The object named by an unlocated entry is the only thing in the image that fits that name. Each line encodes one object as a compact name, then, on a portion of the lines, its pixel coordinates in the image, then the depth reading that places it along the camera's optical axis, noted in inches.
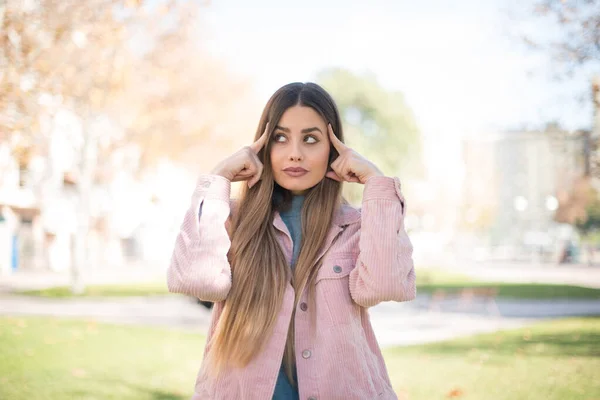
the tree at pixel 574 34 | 330.6
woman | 88.4
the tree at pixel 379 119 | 1482.5
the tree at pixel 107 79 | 405.1
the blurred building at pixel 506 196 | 2876.5
